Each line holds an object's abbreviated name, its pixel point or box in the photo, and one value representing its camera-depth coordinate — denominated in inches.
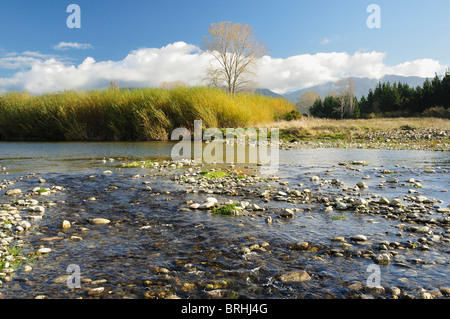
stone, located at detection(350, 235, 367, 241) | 173.6
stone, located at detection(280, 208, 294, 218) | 219.1
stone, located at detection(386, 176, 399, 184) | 343.9
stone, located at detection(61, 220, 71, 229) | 196.6
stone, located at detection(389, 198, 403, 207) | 238.0
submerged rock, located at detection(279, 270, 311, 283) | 132.0
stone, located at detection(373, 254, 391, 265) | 146.1
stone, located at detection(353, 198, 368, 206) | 243.6
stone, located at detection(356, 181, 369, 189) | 312.7
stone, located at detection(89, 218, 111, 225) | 206.2
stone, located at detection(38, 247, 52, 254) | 157.4
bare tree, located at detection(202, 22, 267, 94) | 1688.0
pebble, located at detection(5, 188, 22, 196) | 285.1
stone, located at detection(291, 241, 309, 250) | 165.9
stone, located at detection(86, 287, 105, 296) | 120.3
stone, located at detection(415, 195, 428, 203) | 253.3
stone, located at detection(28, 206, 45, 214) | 228.4
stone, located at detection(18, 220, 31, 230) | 192.5
